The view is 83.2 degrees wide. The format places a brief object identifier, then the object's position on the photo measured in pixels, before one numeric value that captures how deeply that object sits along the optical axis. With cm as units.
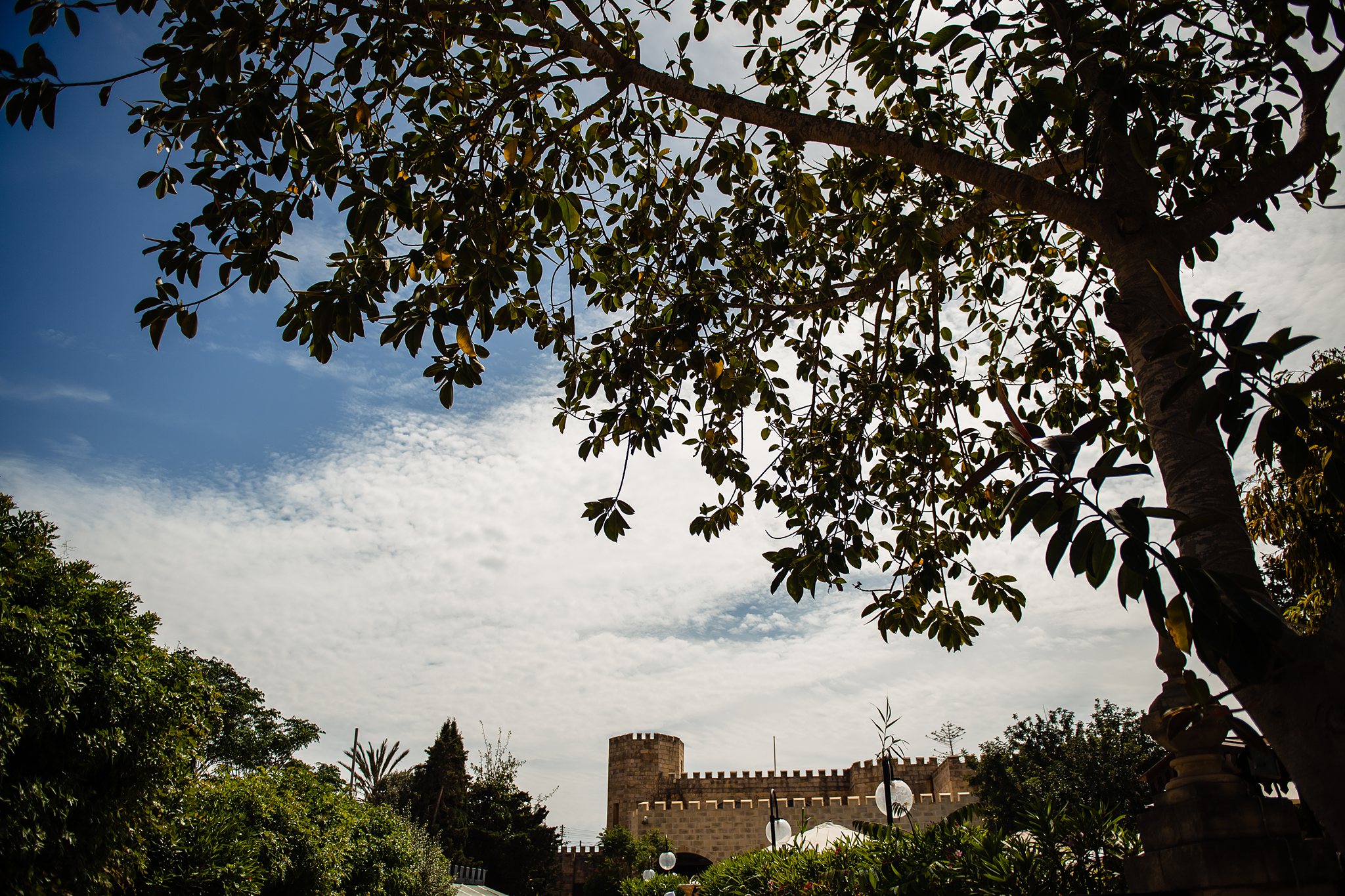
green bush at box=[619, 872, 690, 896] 1582
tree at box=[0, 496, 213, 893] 615
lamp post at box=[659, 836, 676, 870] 1886
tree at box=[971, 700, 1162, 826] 1939
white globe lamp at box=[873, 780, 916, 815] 933
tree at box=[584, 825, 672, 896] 2778
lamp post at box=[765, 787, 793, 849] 1307
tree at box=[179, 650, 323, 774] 3700
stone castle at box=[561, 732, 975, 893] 2927
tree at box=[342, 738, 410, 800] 4238
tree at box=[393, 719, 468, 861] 2977
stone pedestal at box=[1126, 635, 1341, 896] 276
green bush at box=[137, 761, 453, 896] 874
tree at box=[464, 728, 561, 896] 2969
